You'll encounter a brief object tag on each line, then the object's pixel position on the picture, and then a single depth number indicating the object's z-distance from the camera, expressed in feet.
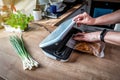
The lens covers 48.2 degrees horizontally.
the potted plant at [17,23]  3.48
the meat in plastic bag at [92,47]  2.70
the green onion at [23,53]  2.41
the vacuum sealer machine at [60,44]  2.56
